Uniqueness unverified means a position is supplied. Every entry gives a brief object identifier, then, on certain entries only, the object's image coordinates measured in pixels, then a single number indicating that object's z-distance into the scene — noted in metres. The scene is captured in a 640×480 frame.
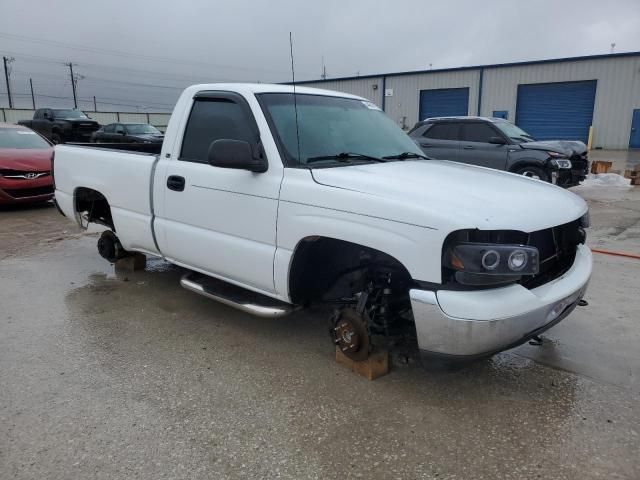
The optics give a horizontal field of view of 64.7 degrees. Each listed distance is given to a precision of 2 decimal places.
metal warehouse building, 24.30
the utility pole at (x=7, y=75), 61.50
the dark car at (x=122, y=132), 20.50
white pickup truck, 2.66
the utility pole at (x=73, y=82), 72.19
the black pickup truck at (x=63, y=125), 23.02
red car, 9.43
